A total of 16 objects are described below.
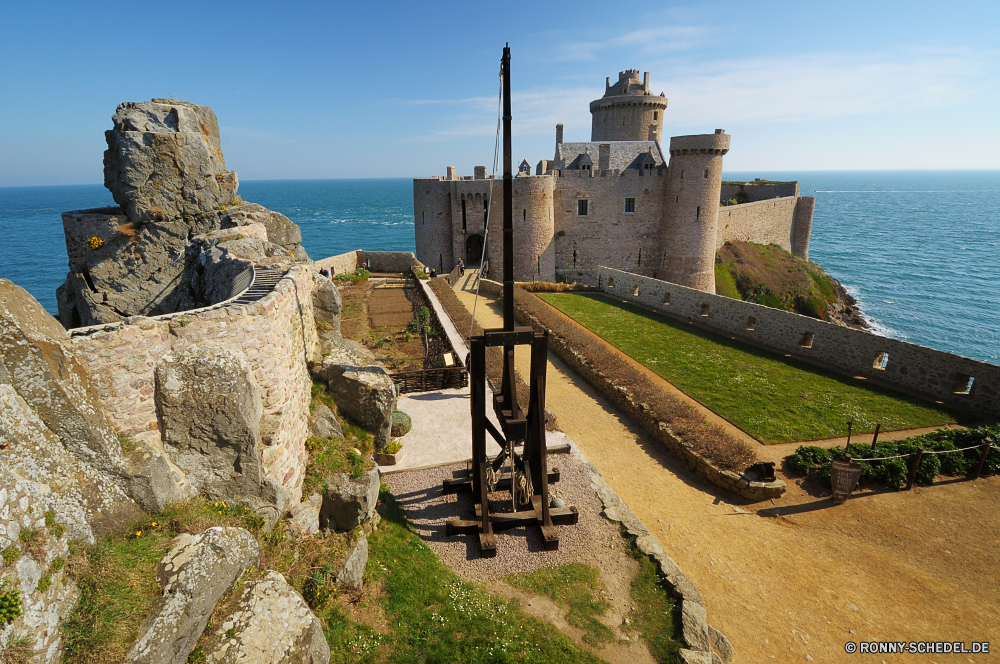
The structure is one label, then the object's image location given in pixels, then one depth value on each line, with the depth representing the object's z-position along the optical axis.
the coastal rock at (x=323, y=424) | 9.82
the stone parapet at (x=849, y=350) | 14.55
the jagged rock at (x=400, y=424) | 12.58
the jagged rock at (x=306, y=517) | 7.76
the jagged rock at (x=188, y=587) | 4.88
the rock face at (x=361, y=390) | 10.71
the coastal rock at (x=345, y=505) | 8.49
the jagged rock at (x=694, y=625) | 7.33
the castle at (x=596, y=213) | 35.03
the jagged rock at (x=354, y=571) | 7.50
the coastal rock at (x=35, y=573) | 4.19
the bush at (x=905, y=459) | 11.35
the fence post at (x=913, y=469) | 11.28
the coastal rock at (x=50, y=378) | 4.93
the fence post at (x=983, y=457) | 11.54
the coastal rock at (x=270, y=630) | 5.44
